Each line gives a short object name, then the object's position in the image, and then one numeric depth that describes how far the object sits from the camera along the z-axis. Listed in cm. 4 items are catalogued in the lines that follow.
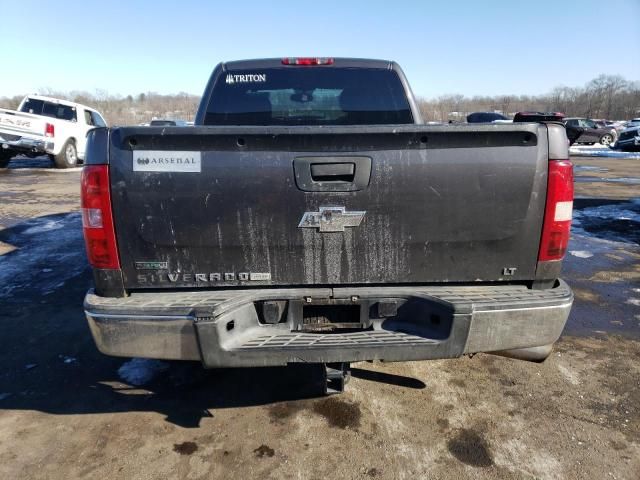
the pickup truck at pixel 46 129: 1403
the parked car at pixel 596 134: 3127
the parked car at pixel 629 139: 2522
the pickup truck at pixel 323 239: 221
